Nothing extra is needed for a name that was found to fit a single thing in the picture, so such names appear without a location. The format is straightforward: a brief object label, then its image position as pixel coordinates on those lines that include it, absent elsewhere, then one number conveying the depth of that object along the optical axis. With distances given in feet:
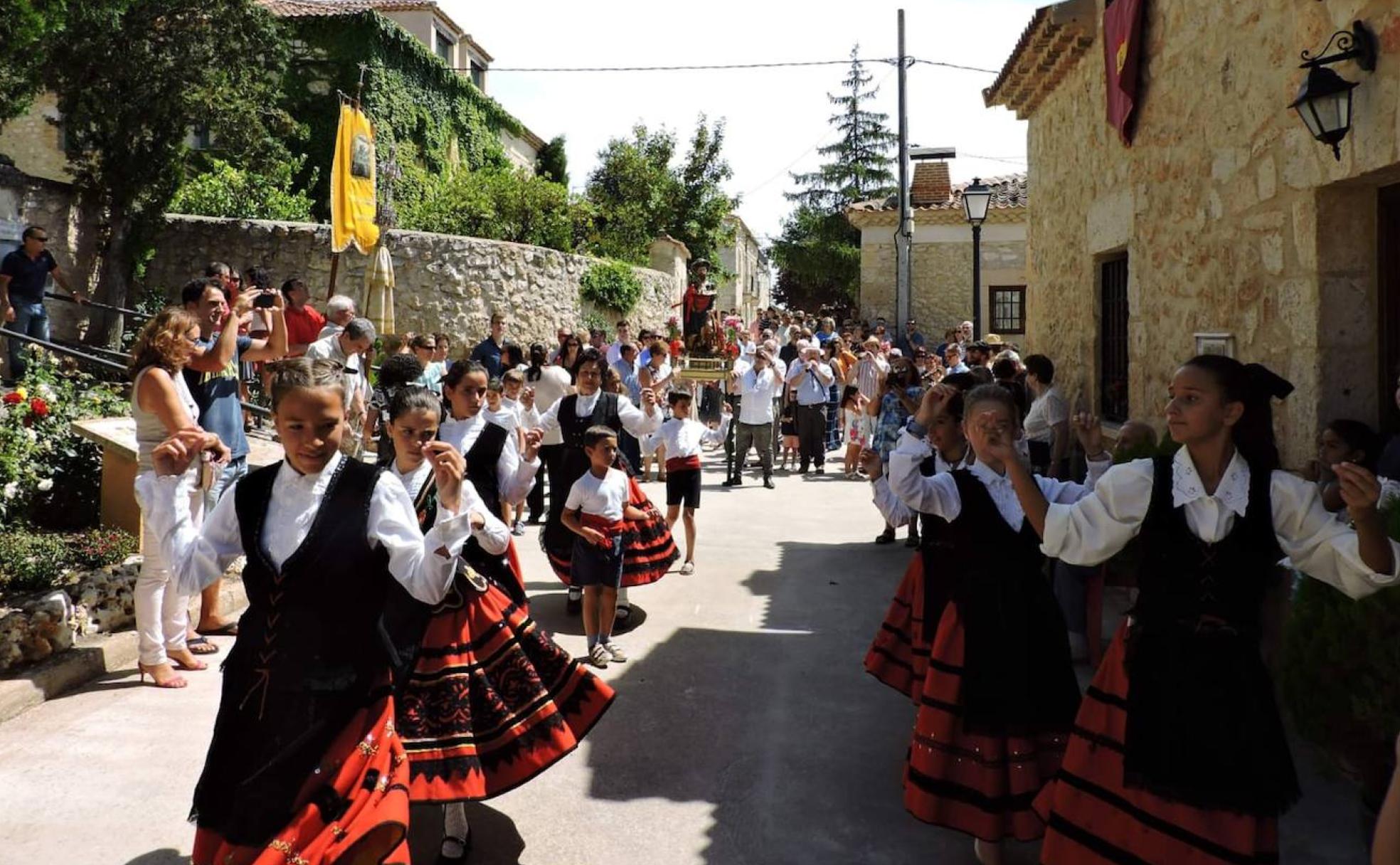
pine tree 127.24
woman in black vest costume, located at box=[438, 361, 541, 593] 16.35
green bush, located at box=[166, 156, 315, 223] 57.67
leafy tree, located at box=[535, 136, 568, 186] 112.06
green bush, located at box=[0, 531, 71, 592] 18.20
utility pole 67.87
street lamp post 44.83
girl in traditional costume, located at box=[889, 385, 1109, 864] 10.84
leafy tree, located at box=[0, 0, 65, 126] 35.83
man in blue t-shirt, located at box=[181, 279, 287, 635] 18.12
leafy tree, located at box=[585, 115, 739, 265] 94.94
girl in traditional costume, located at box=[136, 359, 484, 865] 8.49
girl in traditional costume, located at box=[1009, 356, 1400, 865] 8.90
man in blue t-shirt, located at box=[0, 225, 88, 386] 34.91
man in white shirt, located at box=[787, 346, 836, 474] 44.60
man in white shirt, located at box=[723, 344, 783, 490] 40.75
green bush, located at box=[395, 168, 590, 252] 66.69
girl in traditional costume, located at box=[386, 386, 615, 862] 10.76
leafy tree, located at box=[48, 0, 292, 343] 47.16
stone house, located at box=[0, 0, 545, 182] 75.36
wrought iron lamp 13.99
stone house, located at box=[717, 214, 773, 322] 162.40
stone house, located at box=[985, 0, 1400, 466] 15.29
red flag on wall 22.58
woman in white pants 15.93
